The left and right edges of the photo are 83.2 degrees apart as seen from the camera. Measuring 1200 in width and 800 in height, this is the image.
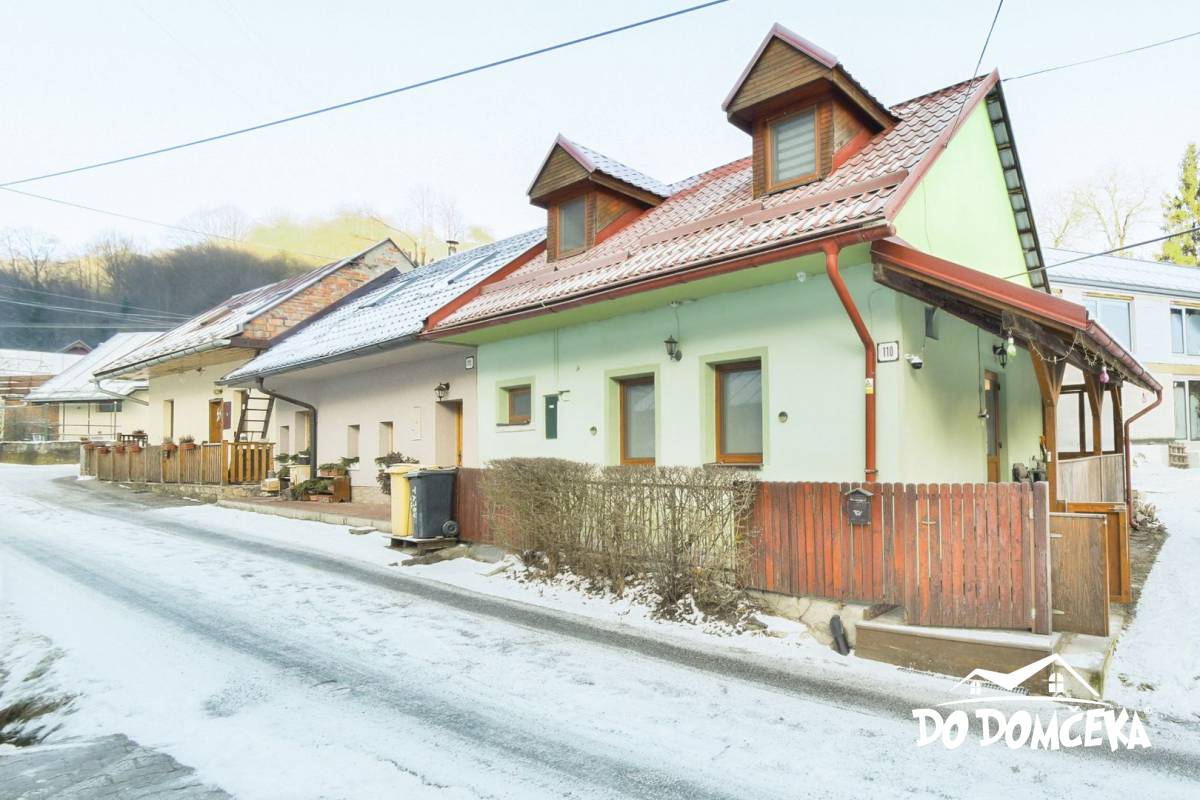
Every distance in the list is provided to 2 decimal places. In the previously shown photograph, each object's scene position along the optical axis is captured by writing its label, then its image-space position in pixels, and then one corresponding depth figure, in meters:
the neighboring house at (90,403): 33.00
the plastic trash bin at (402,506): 9.77
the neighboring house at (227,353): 18.34
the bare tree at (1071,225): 31.81
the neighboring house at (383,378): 12.42
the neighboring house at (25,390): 35.72
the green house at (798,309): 6.51
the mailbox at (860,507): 5.65
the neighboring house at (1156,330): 21.70
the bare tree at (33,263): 66.75
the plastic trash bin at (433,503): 9.56
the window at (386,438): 14.19
